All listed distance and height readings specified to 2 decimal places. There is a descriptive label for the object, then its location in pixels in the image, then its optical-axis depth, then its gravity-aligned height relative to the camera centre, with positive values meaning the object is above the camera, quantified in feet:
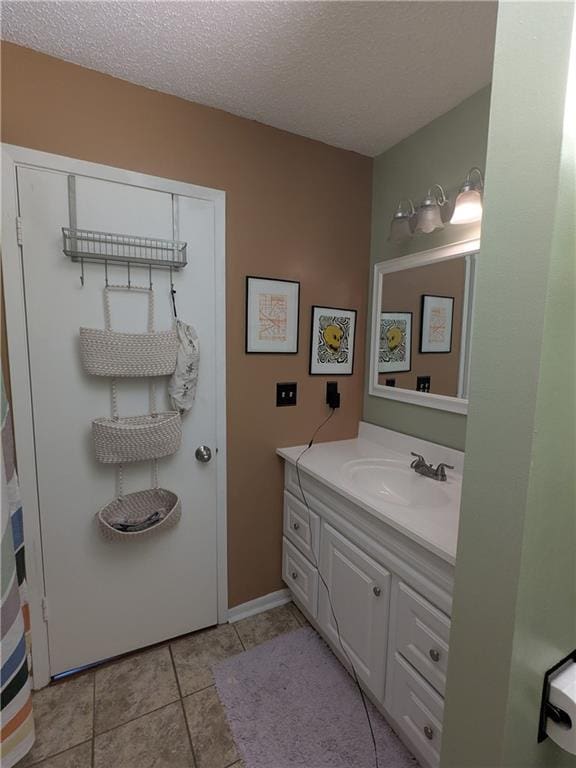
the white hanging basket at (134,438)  4.65 -1.26
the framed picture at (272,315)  5.74 +0.49
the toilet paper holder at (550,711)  2.37 -2.42
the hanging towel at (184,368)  5.05 -0.35
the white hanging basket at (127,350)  4.52 -0.10
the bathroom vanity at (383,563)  3.58 -2.65
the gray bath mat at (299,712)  4.12 -4.72
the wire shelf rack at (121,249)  4.47 +1.24
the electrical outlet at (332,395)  6.59 -0.91
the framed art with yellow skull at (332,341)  6.35 +0.08
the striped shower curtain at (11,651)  3.51 -3.14
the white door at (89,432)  4.50 -1.25
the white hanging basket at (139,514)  4.93 -2.50
